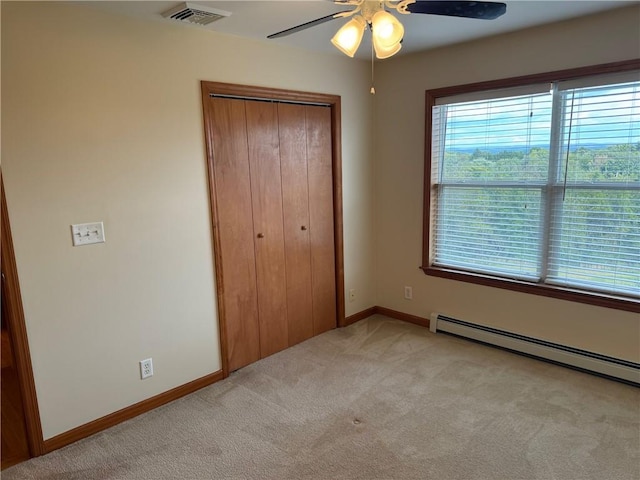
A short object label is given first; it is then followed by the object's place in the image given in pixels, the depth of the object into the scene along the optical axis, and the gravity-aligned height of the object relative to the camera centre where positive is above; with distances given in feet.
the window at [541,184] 8.87 -0.43
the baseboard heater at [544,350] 9.21 -4.30
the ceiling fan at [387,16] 5.60 +2.04
